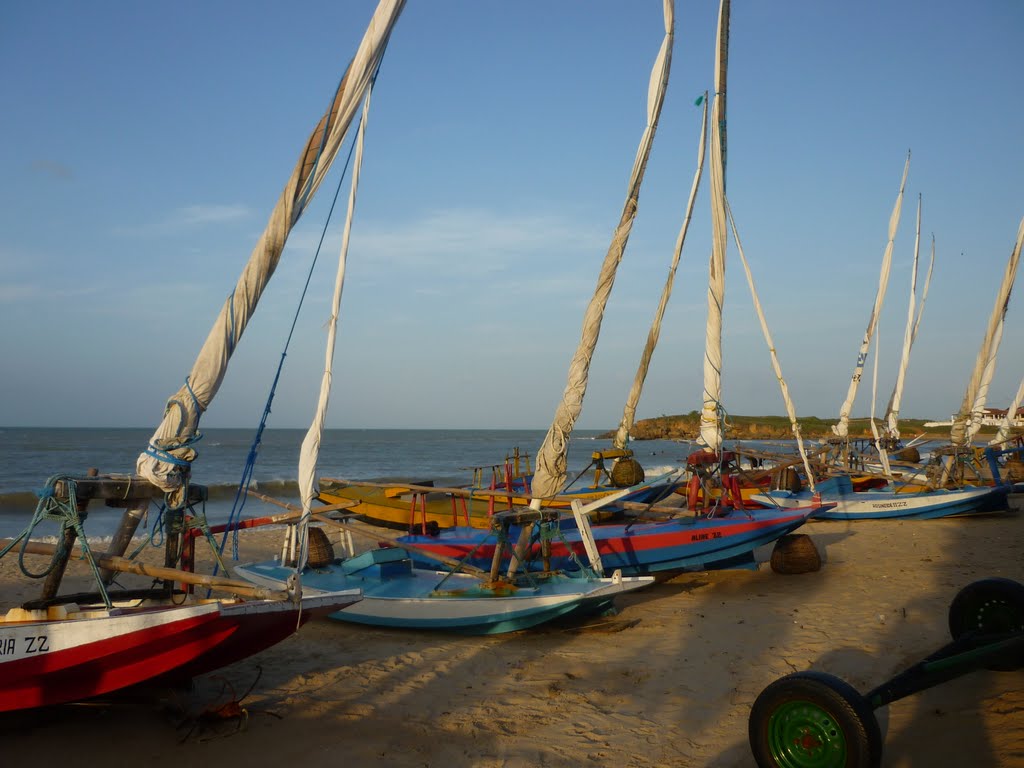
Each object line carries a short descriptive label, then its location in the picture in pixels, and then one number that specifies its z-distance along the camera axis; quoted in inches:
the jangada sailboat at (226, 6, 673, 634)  368.8
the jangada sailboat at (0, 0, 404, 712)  234.8
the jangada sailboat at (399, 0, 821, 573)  417.7
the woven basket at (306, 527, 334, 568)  459.6
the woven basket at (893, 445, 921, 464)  1350.9
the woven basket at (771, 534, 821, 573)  525.0
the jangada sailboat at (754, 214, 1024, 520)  782.5
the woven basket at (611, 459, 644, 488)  594.2
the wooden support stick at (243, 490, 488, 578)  412.1
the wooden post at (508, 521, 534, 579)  410.9
